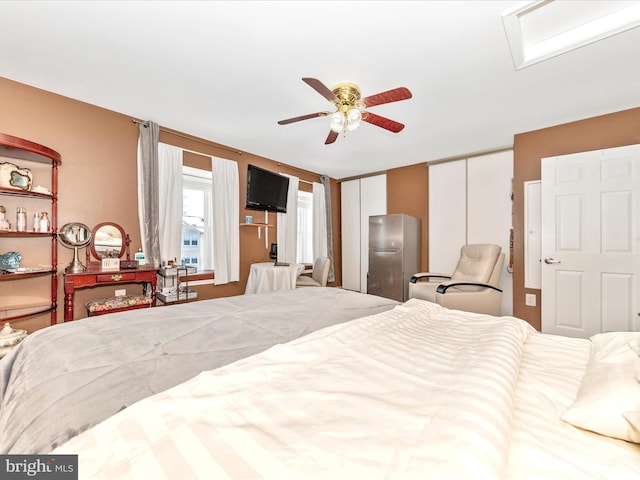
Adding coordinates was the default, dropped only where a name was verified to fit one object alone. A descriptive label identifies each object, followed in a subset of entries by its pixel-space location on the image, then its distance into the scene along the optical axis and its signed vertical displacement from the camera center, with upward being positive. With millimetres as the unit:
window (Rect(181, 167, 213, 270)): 3826 +300
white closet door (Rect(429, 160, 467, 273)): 4324 +434
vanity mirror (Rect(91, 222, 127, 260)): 2859 +4
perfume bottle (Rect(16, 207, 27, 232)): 2334 +180
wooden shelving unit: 2193 +94
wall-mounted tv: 4105 +793
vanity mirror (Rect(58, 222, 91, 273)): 2603 +33
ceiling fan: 2057 +1036
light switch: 3383 -715
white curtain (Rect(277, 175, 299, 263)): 4750 +222
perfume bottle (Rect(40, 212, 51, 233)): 2448 +164
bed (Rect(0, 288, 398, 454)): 740 -435
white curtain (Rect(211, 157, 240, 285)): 3811 +288
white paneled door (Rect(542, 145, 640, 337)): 2631 -16
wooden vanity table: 2449 -348
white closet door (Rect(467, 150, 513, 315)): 3893 +540
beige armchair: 3070 -528
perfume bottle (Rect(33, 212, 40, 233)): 2420 +173
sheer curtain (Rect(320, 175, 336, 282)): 5559 +477
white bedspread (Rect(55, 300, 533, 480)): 525 -423
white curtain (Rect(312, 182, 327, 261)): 5383 +374
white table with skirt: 3871 -515
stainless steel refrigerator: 4441 -216
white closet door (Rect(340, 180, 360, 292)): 5664 +145
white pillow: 689 -427
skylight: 1751 +1470
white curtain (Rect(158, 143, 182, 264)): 3275 +489
